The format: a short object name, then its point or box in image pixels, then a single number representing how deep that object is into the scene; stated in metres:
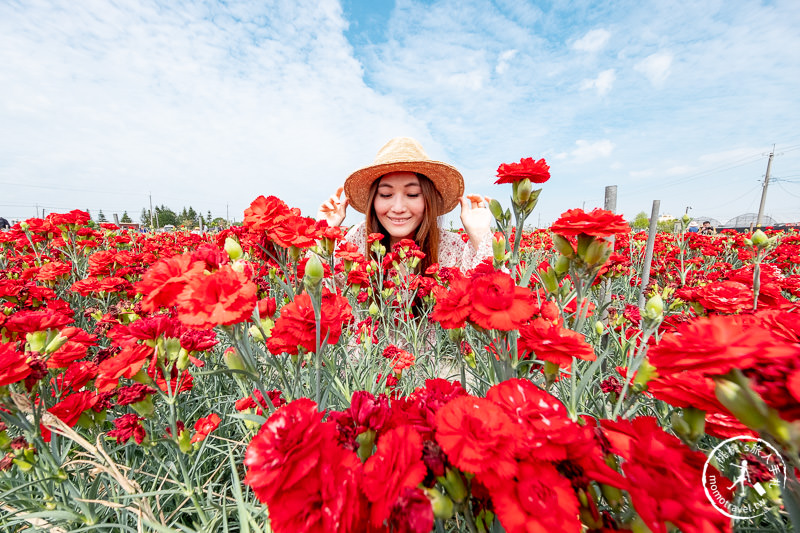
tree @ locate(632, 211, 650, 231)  33.92
